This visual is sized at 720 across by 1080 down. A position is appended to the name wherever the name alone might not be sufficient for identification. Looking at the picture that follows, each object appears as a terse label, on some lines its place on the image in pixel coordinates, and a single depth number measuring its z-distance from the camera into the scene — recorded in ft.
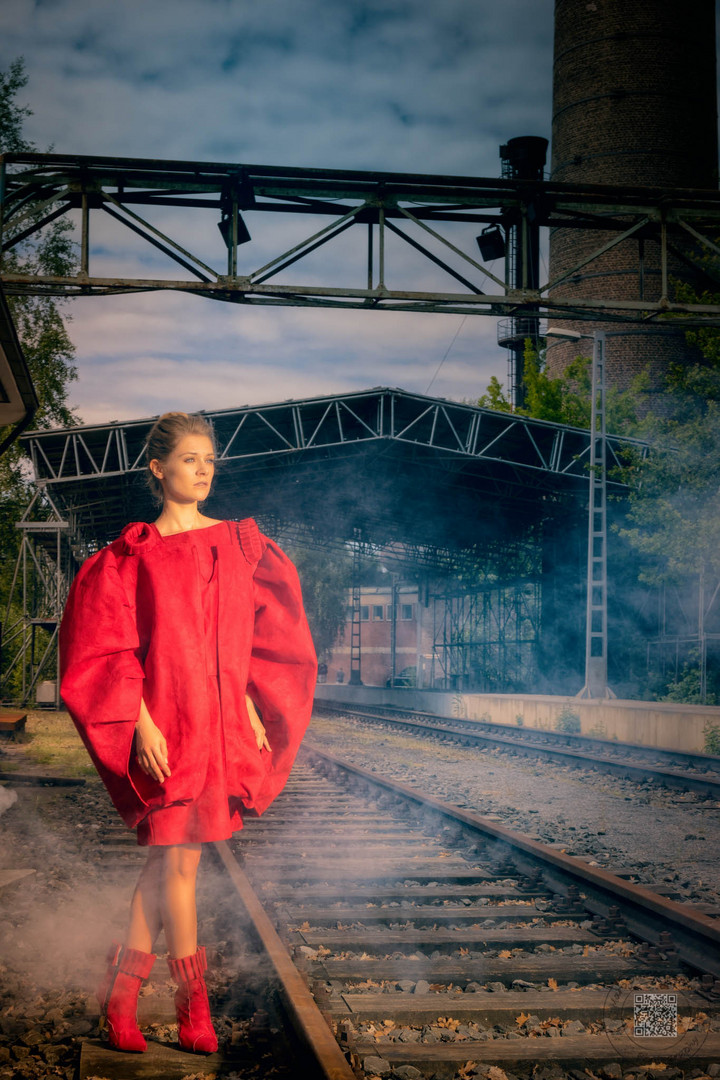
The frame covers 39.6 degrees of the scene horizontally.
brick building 208.13
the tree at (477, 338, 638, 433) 133.28
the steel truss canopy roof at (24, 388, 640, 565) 76.52
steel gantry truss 33.19
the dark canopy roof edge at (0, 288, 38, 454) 25.49
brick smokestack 124.16
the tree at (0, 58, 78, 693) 99.71
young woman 9.00
